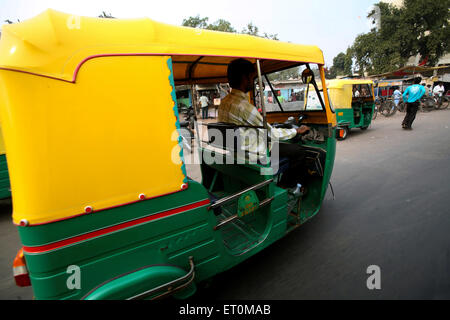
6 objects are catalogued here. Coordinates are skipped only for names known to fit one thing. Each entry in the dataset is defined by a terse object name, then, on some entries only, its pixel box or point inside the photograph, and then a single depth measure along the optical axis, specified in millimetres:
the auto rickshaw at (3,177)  3684
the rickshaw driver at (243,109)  2170
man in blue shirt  7922
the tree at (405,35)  21844
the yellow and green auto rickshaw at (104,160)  1105
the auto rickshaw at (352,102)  7895
